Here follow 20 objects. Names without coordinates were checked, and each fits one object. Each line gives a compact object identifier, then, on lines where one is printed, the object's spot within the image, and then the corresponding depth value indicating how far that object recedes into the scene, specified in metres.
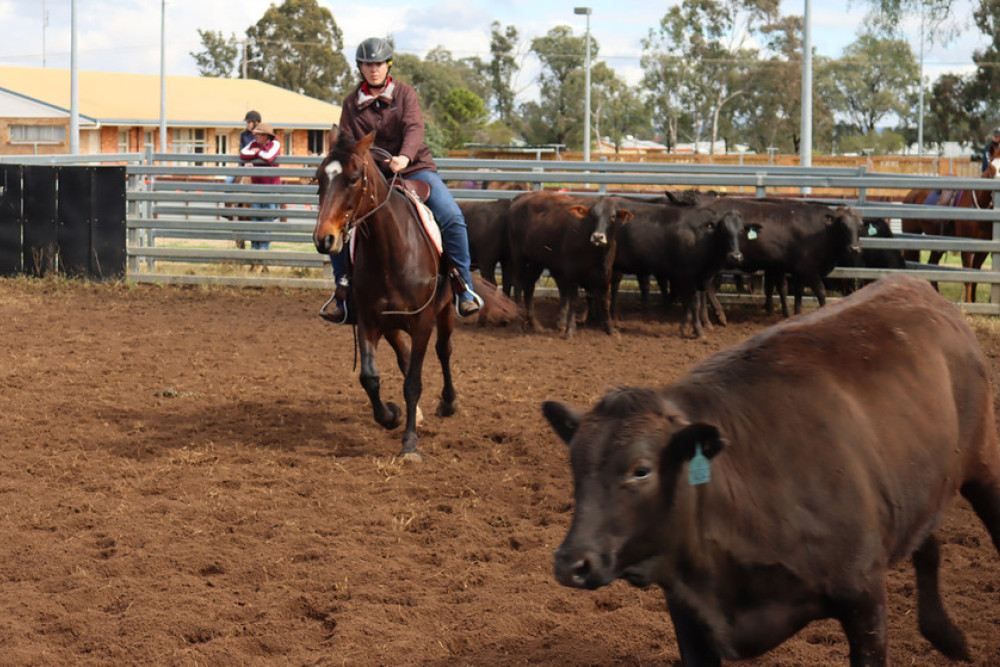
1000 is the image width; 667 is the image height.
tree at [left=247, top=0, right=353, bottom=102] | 66.75
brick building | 43.81
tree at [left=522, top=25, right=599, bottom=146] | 68.31
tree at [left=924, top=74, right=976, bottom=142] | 48.34
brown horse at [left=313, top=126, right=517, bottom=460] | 7.03
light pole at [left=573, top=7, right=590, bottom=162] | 37.34
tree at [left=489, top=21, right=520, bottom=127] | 72.69
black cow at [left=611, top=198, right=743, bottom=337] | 13.05
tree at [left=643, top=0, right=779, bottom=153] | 62.28
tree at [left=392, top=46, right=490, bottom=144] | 79.44
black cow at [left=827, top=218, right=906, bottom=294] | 14.73
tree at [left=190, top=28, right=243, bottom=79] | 73.81
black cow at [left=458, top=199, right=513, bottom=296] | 14.21
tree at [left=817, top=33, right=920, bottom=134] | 76.12
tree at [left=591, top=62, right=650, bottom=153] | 70.44
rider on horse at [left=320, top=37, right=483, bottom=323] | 7.82
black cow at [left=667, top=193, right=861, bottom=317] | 13.74
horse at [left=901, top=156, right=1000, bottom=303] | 15.15
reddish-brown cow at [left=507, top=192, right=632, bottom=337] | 12.91
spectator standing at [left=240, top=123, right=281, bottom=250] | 17.11
